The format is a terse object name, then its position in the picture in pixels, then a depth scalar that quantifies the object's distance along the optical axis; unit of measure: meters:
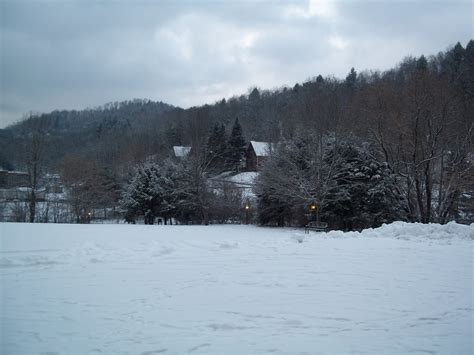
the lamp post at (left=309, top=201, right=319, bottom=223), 26.56
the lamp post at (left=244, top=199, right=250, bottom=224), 35.06
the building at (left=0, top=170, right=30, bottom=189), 35.08
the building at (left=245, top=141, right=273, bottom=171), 58.79
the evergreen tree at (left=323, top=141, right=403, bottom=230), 27.20
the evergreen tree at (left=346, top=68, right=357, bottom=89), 80.31
